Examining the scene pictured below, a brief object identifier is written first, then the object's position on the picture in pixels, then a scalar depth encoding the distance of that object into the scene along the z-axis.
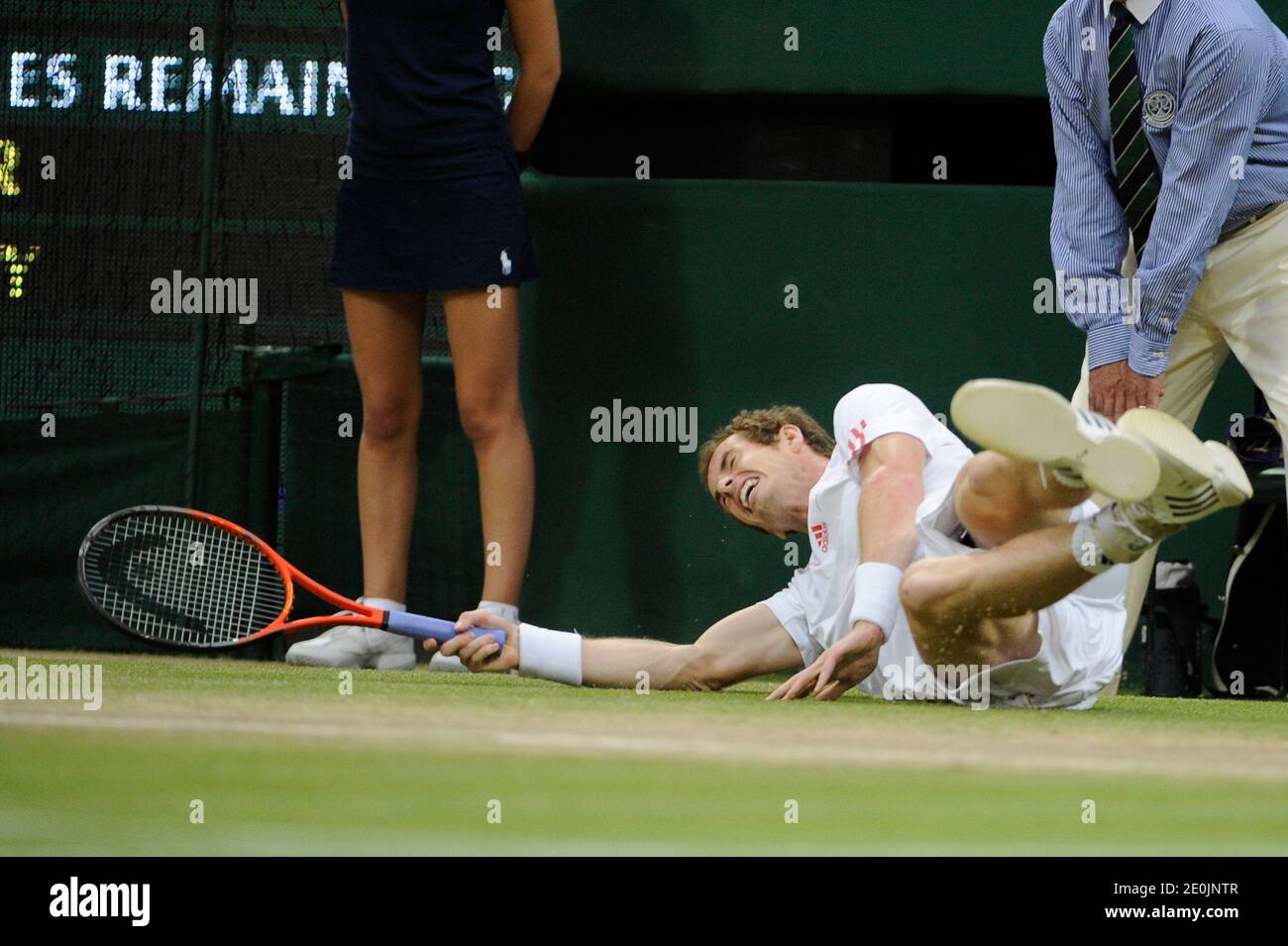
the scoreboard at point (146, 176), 10.02
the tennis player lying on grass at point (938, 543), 4.86
